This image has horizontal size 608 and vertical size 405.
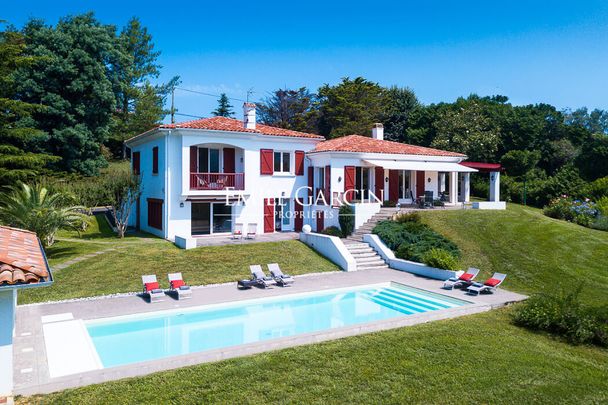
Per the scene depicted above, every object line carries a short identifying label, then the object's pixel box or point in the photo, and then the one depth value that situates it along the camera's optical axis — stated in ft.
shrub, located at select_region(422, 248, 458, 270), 75.97
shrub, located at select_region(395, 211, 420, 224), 99.40
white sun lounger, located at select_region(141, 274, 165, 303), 59.57
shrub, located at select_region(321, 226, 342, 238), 101.86
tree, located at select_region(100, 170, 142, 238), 94.99
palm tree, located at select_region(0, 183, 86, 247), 68.64
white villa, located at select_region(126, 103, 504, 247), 99.09
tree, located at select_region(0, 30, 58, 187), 92.43
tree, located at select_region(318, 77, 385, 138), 207.62
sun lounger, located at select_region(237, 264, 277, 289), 67.92
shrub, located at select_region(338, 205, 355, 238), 101.60
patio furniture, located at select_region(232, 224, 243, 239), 99.76
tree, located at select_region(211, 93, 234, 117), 254.88
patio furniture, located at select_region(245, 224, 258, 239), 101.75
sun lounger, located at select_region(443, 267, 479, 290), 67.96
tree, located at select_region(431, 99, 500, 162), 186.50
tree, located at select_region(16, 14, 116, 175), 132.77
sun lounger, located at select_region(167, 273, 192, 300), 61.11
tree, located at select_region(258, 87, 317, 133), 224.53
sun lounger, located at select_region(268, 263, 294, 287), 69.72
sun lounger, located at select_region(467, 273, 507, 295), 64.23
